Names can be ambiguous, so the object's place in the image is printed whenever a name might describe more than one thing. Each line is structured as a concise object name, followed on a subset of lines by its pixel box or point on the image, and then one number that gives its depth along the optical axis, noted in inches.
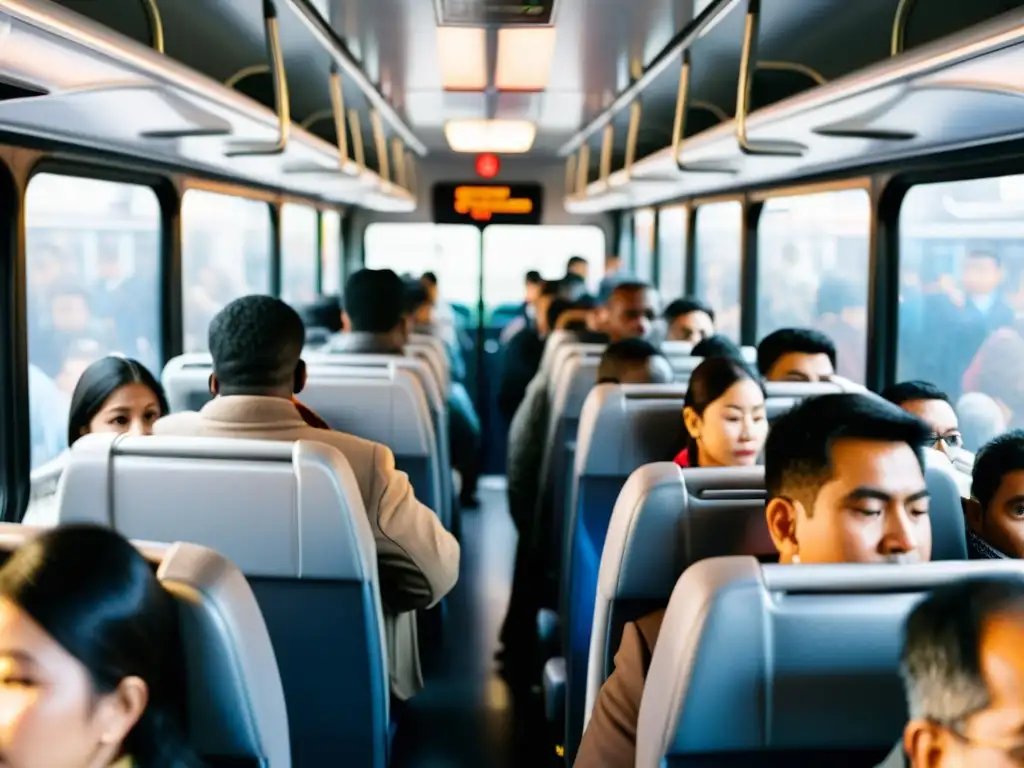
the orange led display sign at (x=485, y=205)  452.1
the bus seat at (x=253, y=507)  97.7
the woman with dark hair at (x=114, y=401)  140.2
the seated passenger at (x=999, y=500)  106.1
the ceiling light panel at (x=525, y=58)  201.5
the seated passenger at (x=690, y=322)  266.5
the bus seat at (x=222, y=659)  62.3
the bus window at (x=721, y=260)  306.6
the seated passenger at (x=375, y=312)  208.2
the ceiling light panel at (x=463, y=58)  199.5
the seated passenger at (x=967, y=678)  51.8
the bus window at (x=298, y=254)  362.9
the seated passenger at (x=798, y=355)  185.5
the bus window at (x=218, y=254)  248.5
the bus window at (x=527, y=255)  450.3
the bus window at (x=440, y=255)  453.1
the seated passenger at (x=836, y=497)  78.7
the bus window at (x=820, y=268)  218.1
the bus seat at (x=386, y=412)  160.6
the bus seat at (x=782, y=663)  64.3
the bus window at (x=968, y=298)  169.6
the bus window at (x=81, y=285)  171.2
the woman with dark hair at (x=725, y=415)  135.4
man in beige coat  117.6
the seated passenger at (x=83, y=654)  56.6
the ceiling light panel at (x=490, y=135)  342.3
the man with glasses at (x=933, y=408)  144.5
